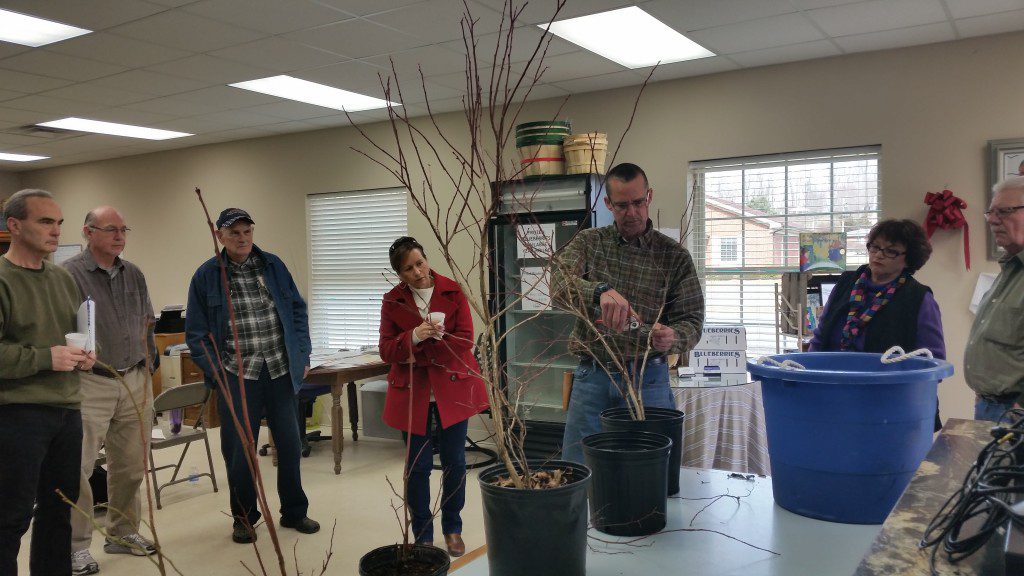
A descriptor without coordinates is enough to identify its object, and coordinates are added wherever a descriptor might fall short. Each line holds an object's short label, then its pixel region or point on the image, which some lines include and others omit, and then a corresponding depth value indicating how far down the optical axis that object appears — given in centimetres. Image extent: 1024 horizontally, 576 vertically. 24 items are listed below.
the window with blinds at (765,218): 448
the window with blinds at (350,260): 638
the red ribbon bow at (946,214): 400
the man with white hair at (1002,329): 208
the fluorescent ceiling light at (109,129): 595
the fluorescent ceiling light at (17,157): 743
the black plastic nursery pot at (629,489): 125
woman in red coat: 297
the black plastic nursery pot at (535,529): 103
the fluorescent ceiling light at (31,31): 355
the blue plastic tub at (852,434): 127
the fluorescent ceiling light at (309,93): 481
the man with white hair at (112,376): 309
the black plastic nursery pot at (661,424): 145
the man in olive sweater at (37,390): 233
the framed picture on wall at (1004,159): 389
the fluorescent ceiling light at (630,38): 373
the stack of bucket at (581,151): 457
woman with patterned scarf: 256
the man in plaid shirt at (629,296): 197
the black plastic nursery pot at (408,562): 100
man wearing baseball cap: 325
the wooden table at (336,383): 473
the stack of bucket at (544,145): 464
